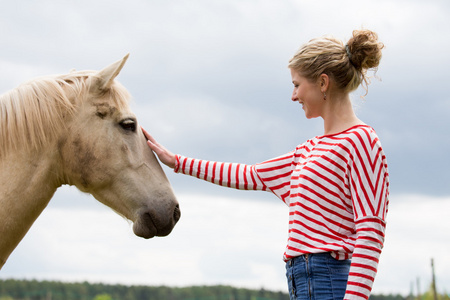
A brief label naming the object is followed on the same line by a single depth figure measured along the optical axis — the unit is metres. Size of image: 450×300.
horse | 2.87
